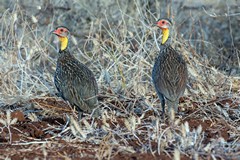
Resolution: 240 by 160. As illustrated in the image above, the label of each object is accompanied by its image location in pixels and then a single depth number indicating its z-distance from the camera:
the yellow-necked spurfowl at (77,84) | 14.23
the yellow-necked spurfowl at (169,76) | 14.12
